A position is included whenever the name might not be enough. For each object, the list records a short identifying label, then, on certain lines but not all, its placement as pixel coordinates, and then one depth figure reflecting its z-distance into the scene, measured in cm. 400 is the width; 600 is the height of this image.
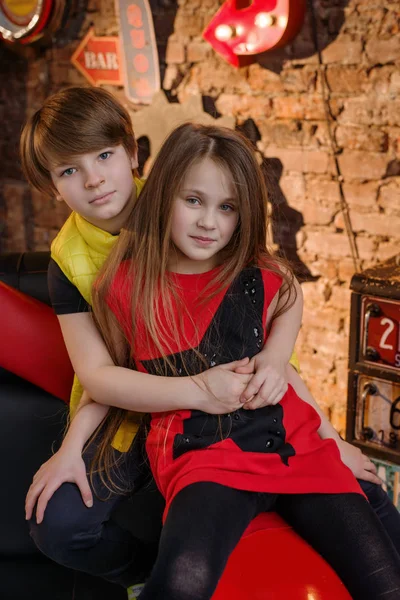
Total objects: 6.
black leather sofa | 182
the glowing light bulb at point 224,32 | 260
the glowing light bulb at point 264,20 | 250
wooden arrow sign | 311
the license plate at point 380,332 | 204
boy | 152
